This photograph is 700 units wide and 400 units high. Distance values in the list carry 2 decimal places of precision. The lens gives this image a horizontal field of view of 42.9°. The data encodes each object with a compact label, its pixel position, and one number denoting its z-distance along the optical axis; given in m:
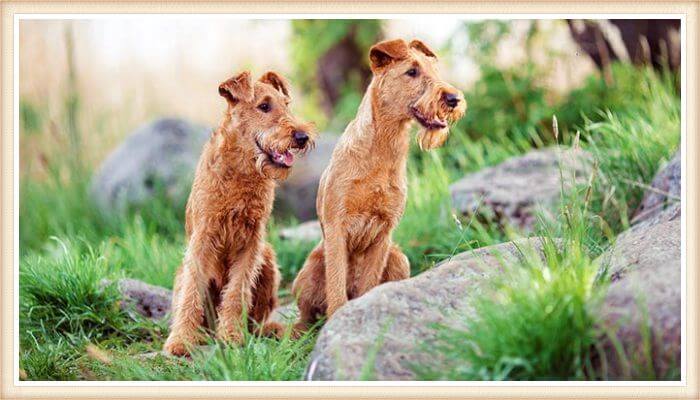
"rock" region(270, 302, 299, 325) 5.95
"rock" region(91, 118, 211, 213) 9.77
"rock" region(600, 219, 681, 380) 4.12
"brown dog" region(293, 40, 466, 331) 5.32
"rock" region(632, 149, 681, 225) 6.28
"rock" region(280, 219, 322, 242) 7.95
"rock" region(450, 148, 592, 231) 7.40
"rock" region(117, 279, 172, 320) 6.56
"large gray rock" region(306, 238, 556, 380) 4.40
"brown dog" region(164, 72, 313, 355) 5.50
